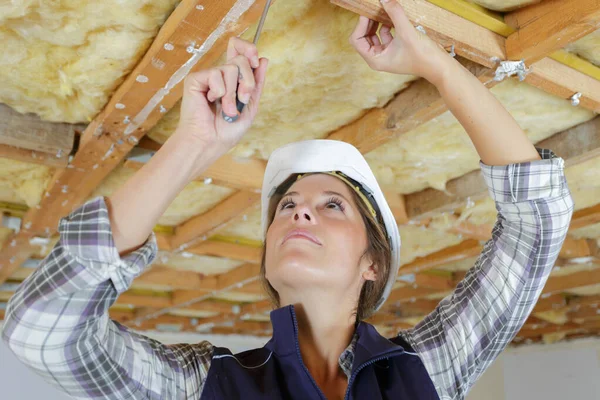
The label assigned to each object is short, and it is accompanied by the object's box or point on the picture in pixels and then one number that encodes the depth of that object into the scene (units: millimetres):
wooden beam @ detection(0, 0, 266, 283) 1310
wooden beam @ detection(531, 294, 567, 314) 4918
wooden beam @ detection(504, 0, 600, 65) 1321
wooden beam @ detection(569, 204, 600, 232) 2748
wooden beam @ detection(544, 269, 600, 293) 4016
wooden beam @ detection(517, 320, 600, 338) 5789
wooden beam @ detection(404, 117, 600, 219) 2016
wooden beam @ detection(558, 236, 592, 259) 3278
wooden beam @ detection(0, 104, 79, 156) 1942
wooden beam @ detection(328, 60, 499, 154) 1681
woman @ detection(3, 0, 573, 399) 791
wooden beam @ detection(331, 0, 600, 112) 1278
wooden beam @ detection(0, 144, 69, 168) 2072
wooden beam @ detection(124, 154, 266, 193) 2244
